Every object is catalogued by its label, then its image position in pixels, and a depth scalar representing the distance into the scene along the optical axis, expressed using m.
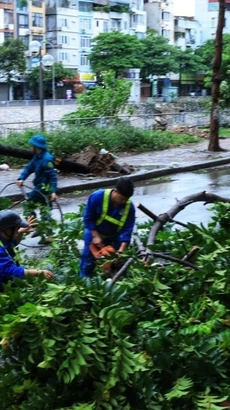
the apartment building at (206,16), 106.94
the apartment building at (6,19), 75.62
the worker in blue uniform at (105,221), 5.96
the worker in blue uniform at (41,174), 9.80
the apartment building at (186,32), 101.44
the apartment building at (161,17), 99.12
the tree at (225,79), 34.95
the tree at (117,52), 73.62
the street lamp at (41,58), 23.92
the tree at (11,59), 67.19
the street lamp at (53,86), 71.69
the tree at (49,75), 72.81
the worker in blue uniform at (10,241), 4.85
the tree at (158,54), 80.44
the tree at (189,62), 84.88
